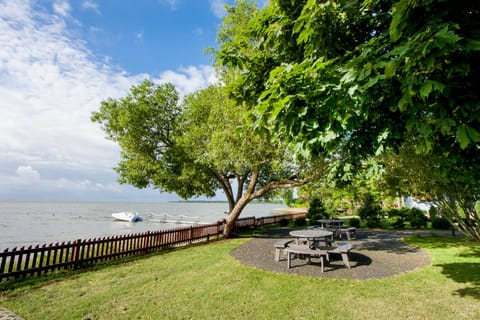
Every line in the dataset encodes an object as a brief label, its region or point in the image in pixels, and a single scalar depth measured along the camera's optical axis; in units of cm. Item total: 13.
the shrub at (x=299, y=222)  2066
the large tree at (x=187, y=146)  1063
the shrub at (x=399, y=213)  2016
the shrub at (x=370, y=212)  1934
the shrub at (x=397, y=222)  1834
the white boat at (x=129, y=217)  3089
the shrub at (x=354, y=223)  1934
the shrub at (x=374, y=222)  1920
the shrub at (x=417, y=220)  1812
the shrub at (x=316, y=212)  2164
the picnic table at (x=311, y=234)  825
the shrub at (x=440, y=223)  1716
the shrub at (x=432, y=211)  1983
